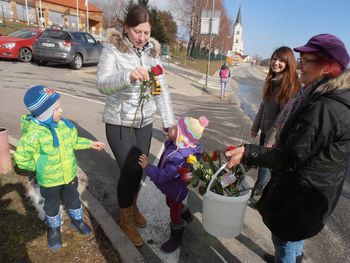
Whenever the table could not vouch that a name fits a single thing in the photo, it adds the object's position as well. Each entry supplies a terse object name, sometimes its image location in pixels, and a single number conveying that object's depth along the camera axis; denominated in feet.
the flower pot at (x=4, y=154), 11.50
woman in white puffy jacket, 7.68
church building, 408.38
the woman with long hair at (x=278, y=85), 10.80
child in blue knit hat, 7.41
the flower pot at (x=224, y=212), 6.46
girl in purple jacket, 7.97
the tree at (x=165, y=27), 112.28
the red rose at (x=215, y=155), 7.63
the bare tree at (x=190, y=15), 131.03
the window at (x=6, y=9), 150.97
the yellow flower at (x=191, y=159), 7.46
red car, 42.16
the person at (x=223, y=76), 43.25
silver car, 41.75
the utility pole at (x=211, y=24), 45.09
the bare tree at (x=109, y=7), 175.17
